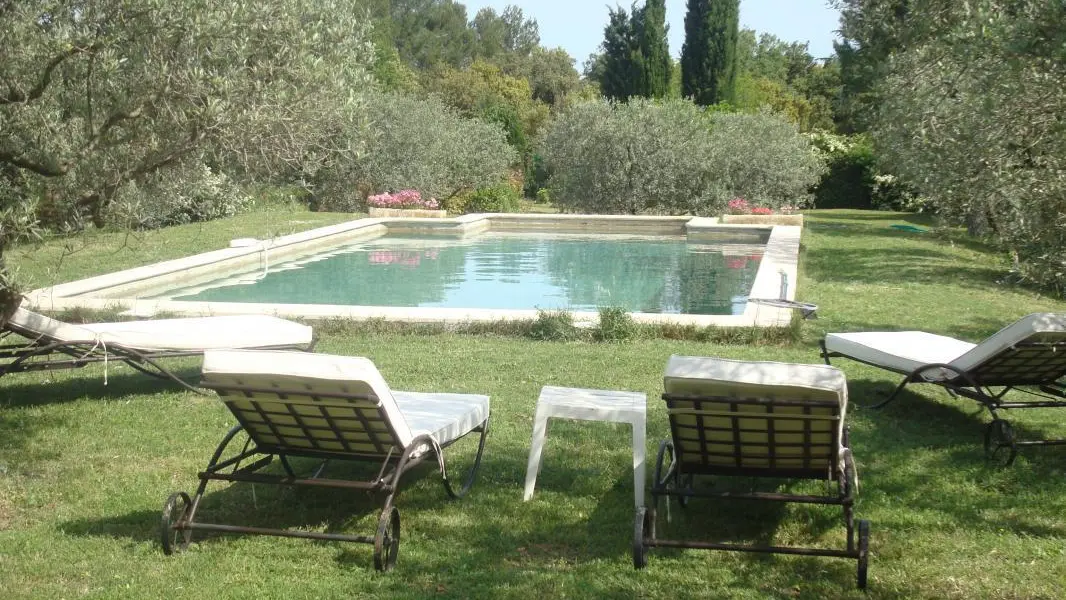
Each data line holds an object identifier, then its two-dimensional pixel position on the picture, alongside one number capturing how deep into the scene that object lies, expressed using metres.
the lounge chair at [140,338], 6.18
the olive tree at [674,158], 23.98
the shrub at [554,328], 8.89
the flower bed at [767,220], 21.36
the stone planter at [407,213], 23.34
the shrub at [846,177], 30.89
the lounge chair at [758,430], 3.77
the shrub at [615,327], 8.84
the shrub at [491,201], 26.34
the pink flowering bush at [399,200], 24.47
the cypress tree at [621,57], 37.62
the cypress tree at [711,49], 37.69
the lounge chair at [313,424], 3.87
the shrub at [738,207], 23.34
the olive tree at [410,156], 25.50
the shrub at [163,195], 5.11
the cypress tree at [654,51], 36.97
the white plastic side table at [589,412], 4.49
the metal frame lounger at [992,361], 5.26
